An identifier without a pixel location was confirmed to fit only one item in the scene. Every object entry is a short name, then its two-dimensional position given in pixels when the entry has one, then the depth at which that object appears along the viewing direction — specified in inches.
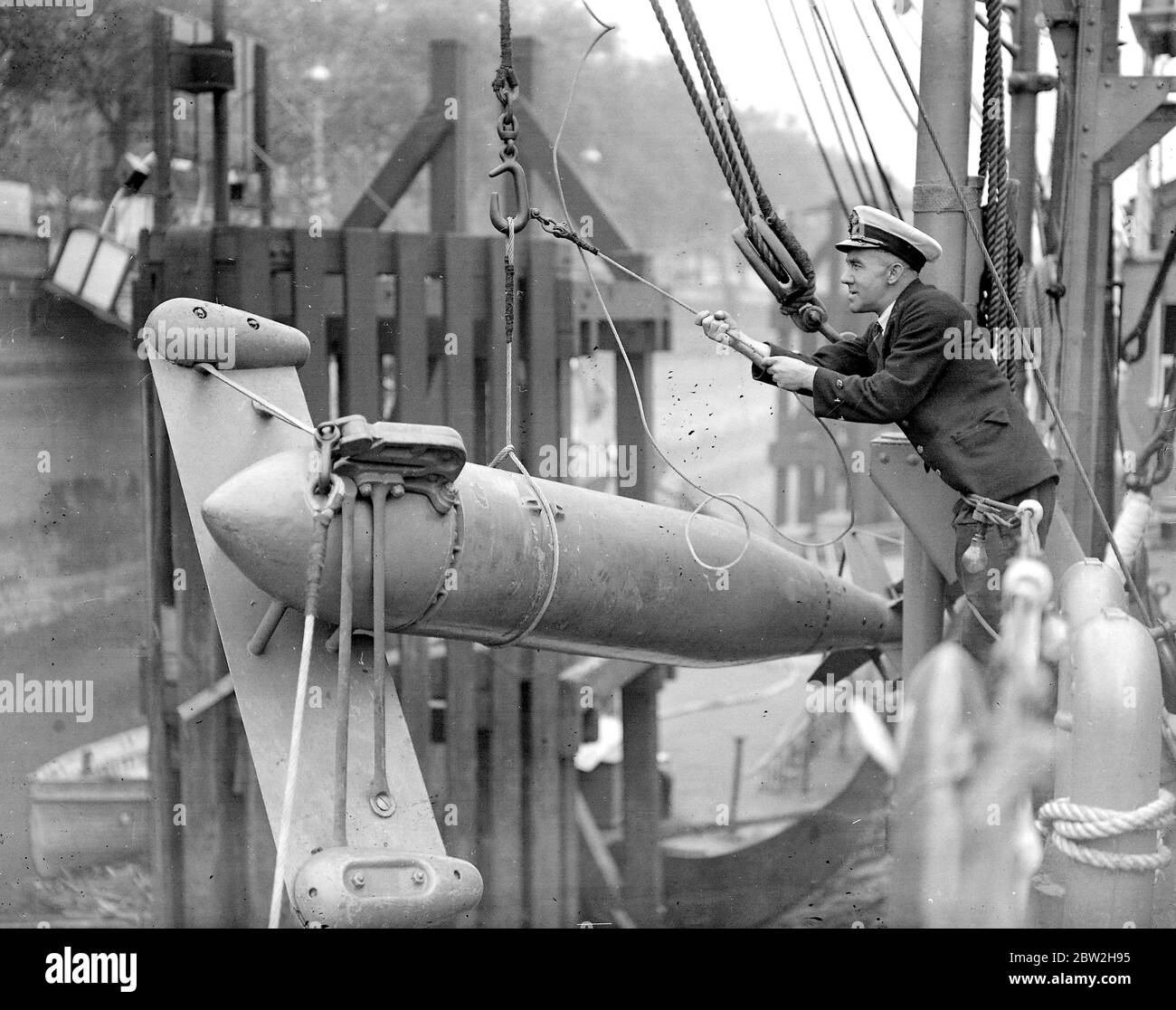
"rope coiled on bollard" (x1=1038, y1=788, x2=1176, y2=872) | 157.9
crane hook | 164.4
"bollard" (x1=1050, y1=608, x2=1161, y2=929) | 159.0
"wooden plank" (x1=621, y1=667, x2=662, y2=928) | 336.8
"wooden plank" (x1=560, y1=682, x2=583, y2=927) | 306.7
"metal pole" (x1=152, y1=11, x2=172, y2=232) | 300.5
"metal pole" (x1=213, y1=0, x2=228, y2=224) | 299.9
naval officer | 169.8
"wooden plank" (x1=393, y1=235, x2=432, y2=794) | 278.7
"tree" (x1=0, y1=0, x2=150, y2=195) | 323.0
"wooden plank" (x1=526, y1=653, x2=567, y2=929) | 301.6
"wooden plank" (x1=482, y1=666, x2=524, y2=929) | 297.1
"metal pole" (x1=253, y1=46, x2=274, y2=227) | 349.7
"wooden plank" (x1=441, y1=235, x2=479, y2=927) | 281.0
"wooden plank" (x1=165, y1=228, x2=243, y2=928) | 275.6
